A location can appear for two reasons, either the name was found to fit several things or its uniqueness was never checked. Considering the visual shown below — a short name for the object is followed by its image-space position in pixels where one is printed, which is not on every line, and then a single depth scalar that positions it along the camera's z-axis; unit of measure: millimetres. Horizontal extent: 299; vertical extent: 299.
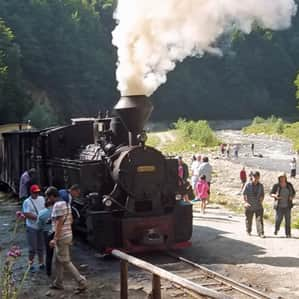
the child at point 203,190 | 16969
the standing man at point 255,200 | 13383
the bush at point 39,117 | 51125
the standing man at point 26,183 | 14266
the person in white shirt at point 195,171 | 18952
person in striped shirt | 8984
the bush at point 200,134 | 59594
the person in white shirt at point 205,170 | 17703
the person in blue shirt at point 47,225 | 9945
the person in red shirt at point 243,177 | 22938
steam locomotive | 11328
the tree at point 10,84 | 54531
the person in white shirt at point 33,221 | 10266
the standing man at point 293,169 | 33406
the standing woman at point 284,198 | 13352
